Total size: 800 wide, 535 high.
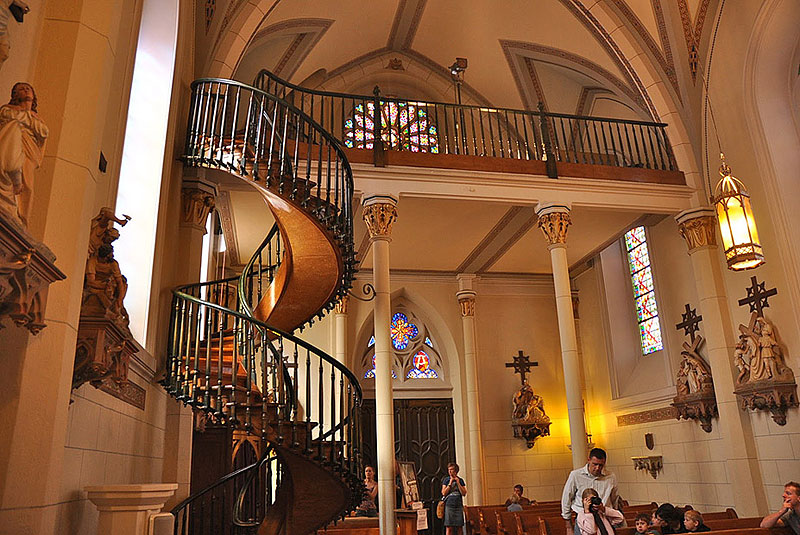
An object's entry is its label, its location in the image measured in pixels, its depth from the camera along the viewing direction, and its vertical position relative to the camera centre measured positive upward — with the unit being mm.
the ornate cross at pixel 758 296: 8281 +2072
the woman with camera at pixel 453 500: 8008 -347
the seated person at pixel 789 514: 5156 -415
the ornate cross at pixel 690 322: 9805 +2102
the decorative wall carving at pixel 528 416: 12156 +970
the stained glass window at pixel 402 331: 13055 +2809
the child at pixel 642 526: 4453 -406
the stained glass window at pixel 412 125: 12922 +6902
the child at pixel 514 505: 8645 -471
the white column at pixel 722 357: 8156 +1386
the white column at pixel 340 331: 11719 +2601
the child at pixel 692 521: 4699 -407
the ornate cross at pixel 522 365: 12824 +2022
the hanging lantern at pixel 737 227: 5184 +1852
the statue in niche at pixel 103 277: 3576 +1169
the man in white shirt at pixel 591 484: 4781 -124
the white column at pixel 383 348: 7391 +1509
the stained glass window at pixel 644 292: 11219 +2989
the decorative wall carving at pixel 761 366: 7719 +1150
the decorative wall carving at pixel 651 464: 10586 +17
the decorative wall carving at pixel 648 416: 10383 +804
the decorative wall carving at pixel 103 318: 3465 +880
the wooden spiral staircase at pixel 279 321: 5883 +1567
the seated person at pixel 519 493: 9461 -340
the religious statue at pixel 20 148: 2461 +1293
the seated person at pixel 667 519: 4535 -378
